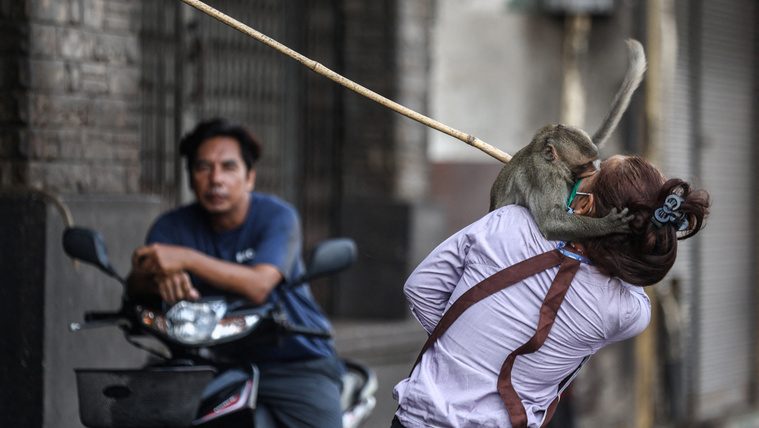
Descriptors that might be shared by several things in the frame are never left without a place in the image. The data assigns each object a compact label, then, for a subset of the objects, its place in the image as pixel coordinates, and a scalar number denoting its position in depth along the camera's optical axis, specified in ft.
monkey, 17.63
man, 24.64
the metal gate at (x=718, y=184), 67.00
